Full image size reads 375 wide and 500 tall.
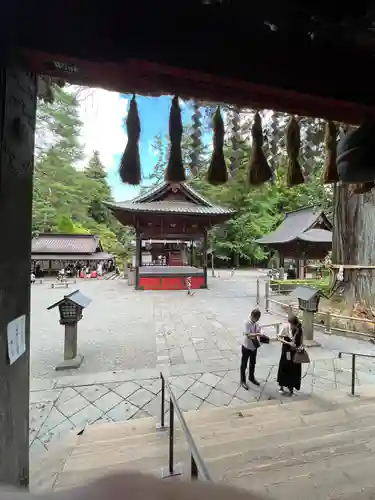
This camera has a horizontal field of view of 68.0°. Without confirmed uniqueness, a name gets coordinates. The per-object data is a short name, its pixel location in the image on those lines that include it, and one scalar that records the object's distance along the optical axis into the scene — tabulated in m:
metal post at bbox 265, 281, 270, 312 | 9.17
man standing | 4.04
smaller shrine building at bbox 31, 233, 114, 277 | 20.98
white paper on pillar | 1.46
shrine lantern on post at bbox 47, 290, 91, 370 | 5.02
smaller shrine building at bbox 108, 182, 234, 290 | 14.20
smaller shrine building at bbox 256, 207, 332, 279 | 16.21
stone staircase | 1.91
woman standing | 3.74
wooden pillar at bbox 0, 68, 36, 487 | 1.37
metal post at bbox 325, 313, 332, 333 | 6.77
